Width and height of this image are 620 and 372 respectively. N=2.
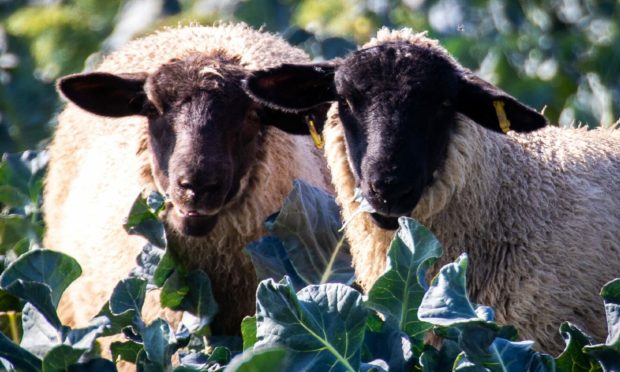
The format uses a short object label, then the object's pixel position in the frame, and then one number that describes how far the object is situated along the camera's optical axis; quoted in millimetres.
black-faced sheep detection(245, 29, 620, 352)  11164
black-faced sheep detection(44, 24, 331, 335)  12562
